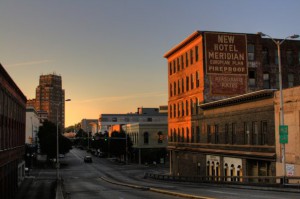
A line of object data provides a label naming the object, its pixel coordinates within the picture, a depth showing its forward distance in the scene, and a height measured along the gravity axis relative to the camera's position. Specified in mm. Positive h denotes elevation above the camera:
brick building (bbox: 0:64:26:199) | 36625 -203
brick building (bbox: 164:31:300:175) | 60625 +9190
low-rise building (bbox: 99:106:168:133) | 182500 +6211
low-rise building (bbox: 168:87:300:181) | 38625 -929
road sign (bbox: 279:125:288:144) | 31938 -372
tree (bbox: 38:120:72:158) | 106500 -2836
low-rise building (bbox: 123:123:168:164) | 107688 -3381
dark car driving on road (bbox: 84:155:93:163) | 120000 -8391
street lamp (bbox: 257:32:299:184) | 31428 +1346
